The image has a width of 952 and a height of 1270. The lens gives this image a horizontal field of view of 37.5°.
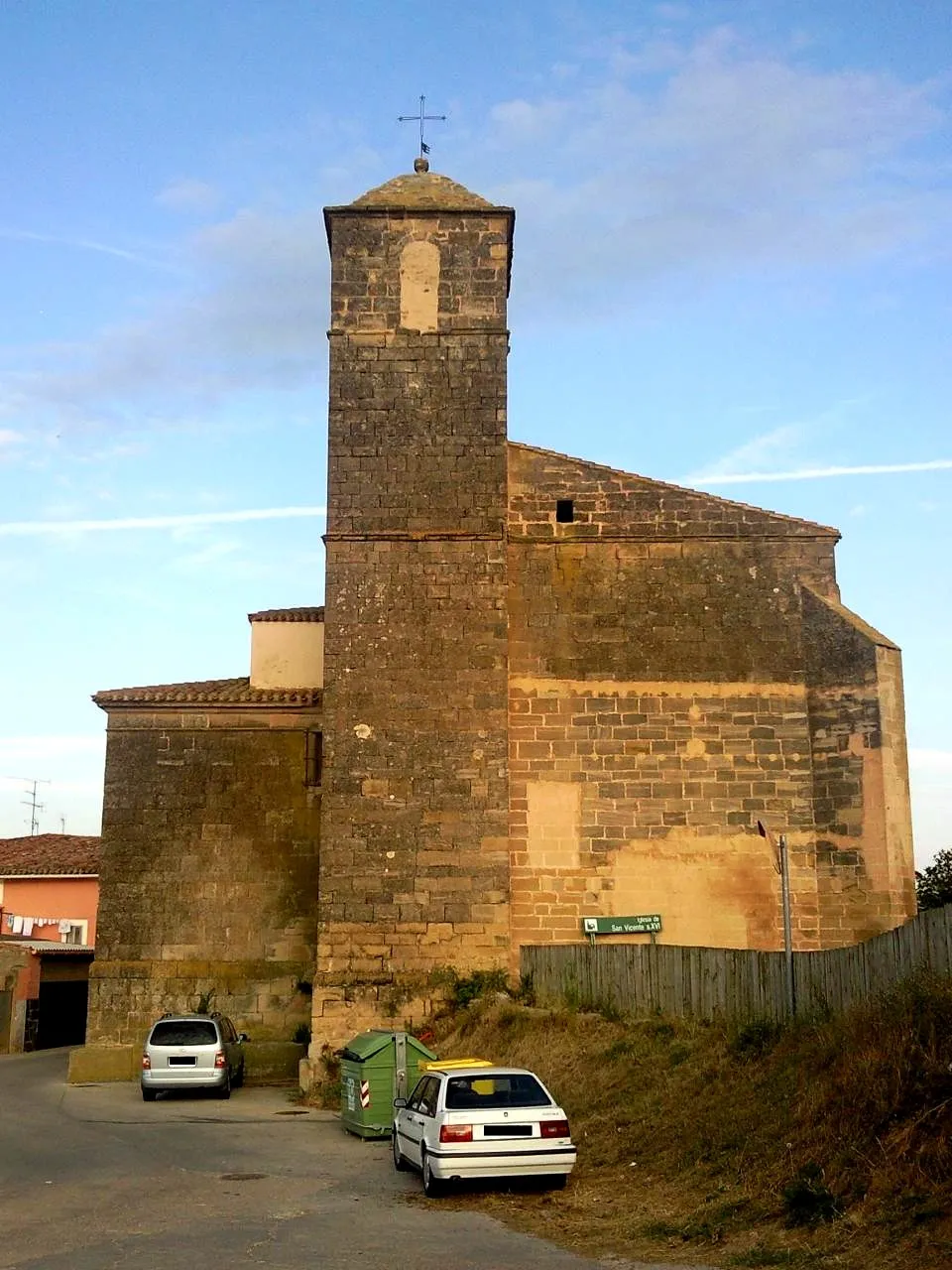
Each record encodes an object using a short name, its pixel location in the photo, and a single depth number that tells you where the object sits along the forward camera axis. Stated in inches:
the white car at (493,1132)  434.3
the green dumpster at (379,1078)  610.9
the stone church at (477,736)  810.2
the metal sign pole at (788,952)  514.0
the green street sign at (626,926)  816.9
